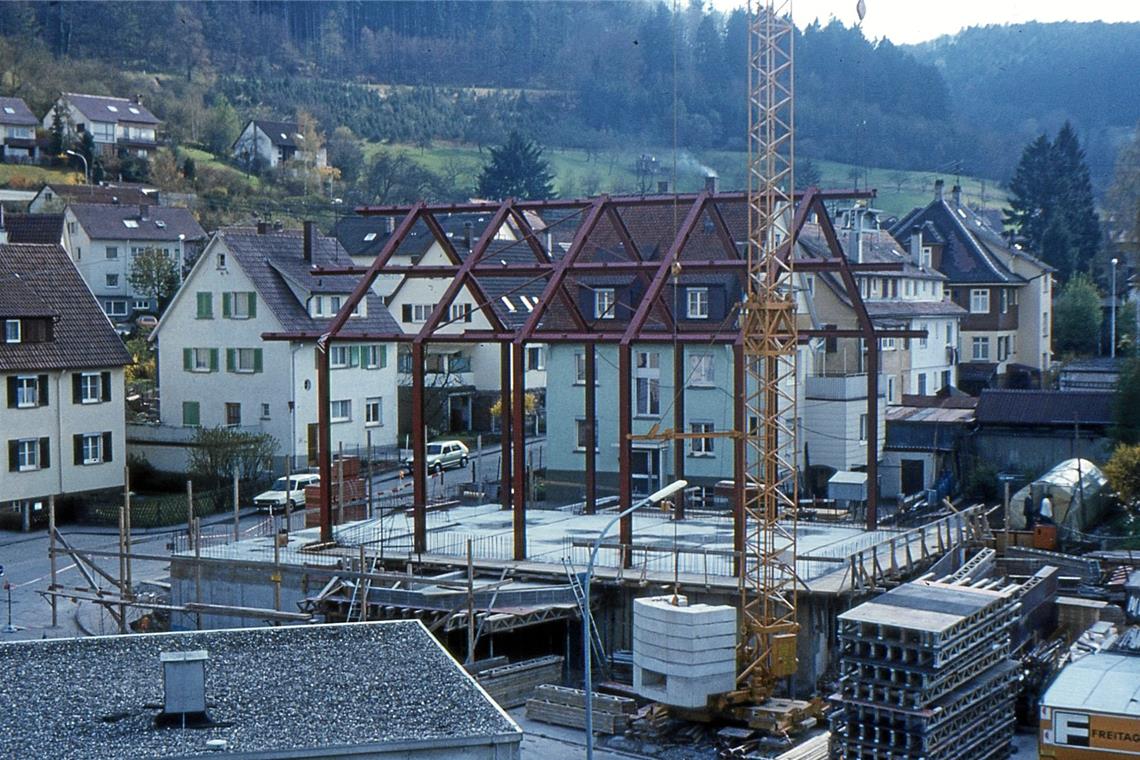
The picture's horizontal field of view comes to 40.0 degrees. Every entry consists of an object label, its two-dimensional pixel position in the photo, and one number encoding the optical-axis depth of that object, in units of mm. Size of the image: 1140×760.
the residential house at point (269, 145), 121062
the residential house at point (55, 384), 48250
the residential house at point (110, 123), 111938
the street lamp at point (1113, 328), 74400
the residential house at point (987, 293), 70250
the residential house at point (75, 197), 92812
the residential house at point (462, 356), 65688
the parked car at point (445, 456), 56344
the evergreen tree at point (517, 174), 106812
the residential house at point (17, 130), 107562
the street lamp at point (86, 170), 106188
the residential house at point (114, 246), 82375
